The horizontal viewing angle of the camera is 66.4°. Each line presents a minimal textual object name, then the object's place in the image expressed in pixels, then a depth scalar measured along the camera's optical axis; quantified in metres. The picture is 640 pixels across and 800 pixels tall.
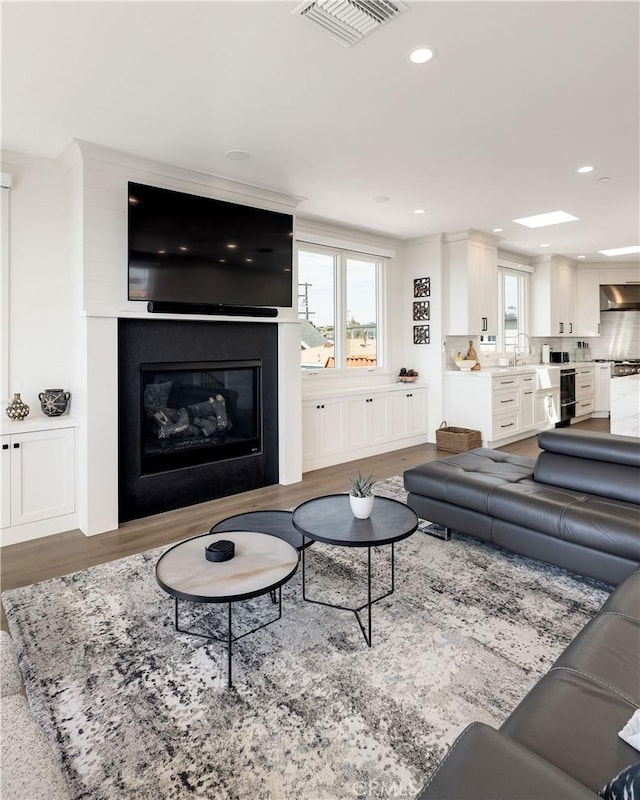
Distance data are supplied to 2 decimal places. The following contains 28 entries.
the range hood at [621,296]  8.22
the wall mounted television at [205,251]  3.53
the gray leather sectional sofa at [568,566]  0.95
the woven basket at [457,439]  5.92
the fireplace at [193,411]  3.73
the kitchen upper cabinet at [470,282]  6.15
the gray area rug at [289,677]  1.50
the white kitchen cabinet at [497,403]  6.06
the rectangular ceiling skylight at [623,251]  7.25
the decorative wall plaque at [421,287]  6.41
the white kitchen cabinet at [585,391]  8.04
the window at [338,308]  5.61
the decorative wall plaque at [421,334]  6.47
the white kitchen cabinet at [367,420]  5.60
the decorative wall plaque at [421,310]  6.44
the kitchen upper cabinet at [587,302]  8.51
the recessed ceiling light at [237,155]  3.49
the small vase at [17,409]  3.43
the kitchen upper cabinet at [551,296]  7.84
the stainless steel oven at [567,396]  7.56
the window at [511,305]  7.55
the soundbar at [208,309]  3.69
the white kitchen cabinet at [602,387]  8.52
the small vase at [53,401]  3.56
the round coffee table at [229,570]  1.82
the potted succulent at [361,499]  2.38
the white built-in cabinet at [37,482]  3.27
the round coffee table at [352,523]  2.16
